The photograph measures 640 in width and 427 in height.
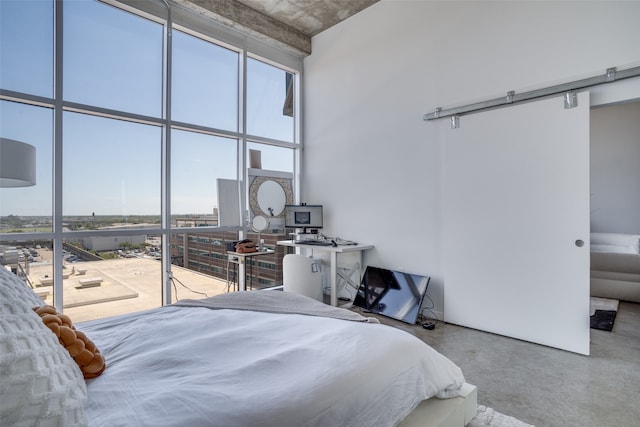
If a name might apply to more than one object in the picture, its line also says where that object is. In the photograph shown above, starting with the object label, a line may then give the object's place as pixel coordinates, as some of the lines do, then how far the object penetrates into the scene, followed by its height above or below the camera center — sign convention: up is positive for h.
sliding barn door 2.61 -0.09
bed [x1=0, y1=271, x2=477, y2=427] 0.82 -0.55
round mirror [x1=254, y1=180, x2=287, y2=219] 4.48 +0.23
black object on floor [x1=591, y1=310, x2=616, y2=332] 3.12 -1.10
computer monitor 4.43 -0.03
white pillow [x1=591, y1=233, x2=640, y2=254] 4.12 -0.39
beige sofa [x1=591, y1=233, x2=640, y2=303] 3.73 -0.73
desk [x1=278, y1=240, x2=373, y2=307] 3.78 -0.46
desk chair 3.85 -0.75
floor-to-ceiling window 2.87 +0.75
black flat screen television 3.42 -0.91
